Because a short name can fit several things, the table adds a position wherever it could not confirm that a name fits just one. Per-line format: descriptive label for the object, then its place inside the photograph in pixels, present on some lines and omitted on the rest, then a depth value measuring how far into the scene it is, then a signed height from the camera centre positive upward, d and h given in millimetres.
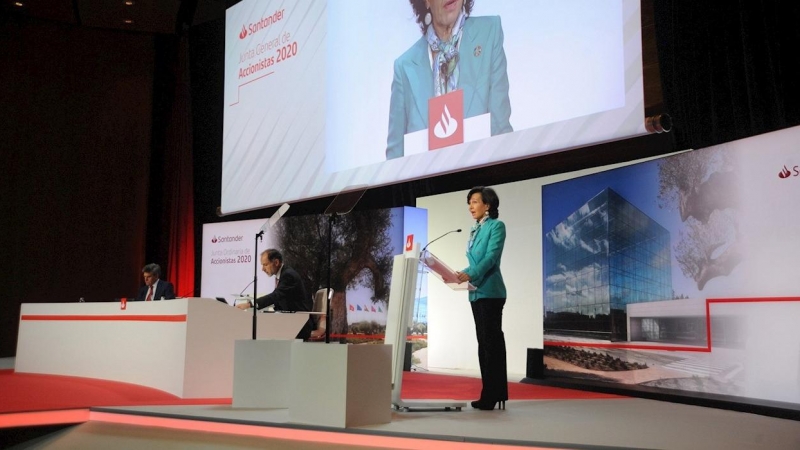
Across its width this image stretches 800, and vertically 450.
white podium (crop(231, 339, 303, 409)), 4062 -369
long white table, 4793 -232
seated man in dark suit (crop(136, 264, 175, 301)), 7000 +234
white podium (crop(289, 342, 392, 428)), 3246 -345
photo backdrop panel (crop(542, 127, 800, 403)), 4277 +312
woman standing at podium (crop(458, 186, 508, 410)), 3879 +111
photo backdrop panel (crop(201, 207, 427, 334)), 7711 +678
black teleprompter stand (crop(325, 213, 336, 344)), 3320 -20
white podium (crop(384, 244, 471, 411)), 3840 -30
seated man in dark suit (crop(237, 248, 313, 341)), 5254 +155
